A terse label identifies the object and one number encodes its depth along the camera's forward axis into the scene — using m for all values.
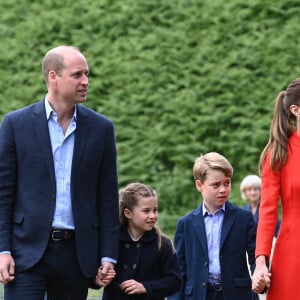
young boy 14.26
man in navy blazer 12.41
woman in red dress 12.39
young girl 13.90
